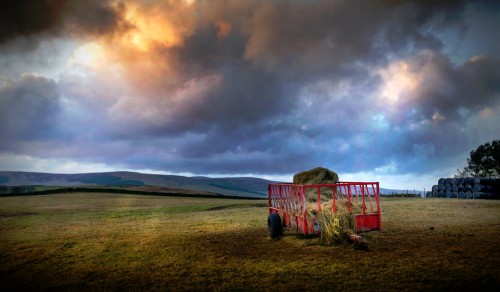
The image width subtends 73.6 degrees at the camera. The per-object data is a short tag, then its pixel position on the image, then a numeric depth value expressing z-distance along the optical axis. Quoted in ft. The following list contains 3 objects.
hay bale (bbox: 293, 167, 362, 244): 39.32
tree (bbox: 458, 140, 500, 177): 184.85
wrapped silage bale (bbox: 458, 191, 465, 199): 124.34
